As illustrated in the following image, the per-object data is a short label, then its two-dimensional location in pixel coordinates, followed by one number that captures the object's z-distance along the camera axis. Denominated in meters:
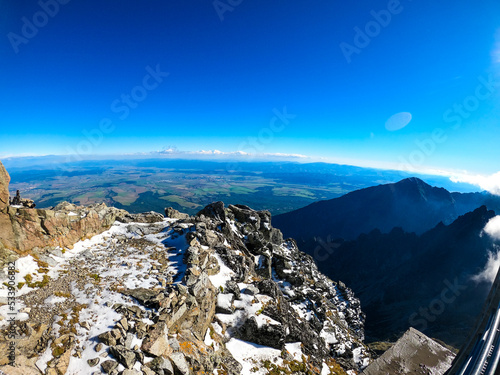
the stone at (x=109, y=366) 10.69
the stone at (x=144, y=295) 15.35
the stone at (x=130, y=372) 10.77
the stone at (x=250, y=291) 23.72
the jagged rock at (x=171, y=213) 40.03
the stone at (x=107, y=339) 11.95
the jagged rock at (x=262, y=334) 20.52
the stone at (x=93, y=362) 10.88
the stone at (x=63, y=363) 10.24
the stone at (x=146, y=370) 11.26
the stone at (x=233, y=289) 22.67
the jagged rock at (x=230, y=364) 16.15
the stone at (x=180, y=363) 12.53
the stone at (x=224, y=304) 20.83
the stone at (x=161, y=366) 11.79
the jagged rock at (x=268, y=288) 25.94
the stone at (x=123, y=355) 11.14
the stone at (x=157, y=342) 12.32
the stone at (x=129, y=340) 12.10
